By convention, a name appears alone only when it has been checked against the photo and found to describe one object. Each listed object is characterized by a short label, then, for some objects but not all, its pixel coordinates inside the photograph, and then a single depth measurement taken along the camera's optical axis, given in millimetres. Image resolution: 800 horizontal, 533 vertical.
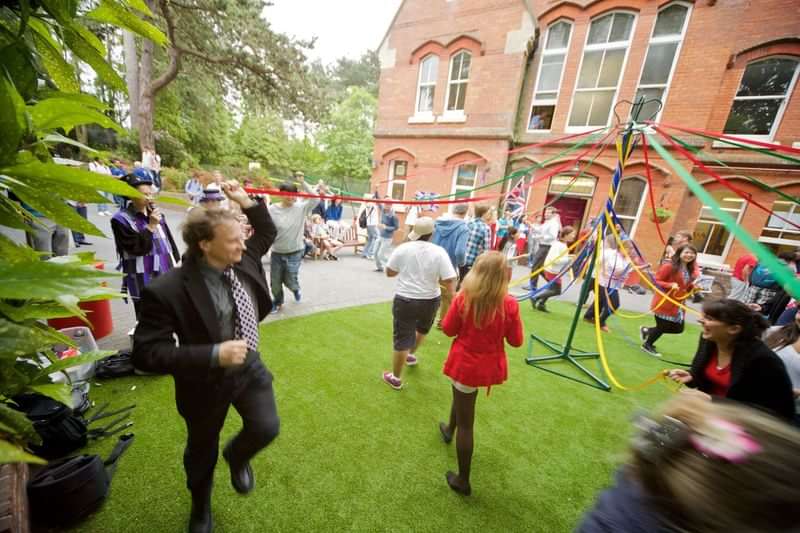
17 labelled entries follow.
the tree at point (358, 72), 28797
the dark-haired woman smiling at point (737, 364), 1952
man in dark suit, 1461
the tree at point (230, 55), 9336
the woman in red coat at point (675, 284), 4352
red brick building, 7840
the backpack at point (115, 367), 2889
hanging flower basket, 8375
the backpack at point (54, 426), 2051
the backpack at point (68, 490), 1673
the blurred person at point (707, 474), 777
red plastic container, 3223
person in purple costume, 2748
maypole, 3247
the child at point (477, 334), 2031
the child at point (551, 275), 6230
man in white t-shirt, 2988
